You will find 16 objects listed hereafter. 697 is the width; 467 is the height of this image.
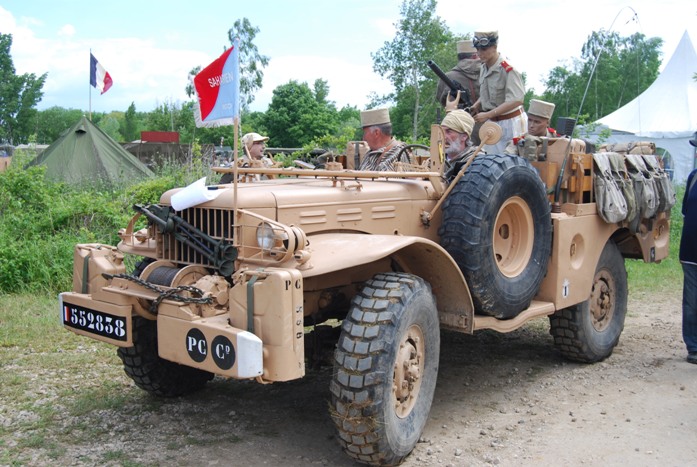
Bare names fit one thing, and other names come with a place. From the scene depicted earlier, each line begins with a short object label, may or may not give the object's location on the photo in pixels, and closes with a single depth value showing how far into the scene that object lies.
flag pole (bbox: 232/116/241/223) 3.64
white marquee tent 18.58
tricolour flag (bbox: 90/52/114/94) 13.31
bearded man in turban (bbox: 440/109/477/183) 5.24
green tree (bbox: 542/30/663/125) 29.62
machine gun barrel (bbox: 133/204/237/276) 3.97
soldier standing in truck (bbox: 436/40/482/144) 7.07
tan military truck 3.59
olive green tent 13.26
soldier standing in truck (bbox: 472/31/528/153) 6.11
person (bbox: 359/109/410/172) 5.84
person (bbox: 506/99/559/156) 6.47
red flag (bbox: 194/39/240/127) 3.81
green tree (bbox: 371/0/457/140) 25.67
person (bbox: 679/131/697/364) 6.25
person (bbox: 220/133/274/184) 7.64
